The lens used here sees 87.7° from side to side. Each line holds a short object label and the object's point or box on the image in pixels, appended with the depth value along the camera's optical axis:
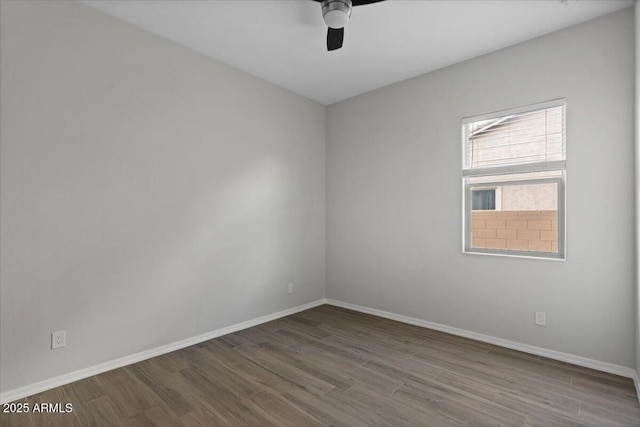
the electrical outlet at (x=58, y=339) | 2.37
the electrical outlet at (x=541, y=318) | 2.89
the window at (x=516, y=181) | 2.88
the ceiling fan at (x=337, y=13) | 2.23
